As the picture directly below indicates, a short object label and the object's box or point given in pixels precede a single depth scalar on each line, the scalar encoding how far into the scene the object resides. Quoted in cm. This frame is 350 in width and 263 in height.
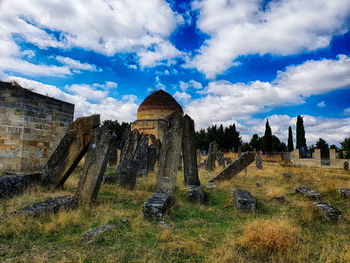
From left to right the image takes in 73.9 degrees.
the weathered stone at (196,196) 568
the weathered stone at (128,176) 687
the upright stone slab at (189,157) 738
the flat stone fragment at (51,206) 370
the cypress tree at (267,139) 3894
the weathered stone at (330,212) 433
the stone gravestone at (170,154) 611
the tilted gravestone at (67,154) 601
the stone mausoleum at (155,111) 2752
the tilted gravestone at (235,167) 912
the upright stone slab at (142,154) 1015
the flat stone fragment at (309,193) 621
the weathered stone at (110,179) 763
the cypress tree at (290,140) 4108
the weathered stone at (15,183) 512
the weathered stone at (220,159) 1688
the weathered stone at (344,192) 642
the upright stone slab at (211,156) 1339
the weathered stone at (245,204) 486
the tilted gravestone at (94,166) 519
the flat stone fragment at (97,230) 313
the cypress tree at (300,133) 3709
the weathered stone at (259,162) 1663
